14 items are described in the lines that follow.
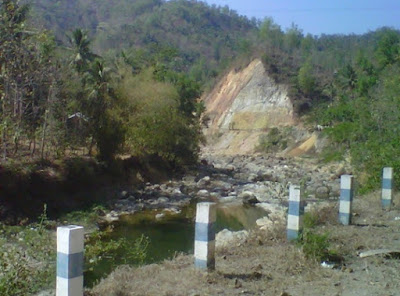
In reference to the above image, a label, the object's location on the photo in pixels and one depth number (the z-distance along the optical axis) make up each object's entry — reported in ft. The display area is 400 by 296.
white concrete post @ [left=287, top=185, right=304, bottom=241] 26.43
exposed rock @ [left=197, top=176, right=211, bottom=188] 105.50
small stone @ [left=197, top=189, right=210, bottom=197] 93.45
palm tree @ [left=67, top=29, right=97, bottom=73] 127.24
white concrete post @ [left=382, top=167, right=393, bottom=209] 36.88
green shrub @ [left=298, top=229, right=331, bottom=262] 21.88
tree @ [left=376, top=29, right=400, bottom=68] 186.29
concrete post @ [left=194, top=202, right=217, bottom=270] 20.38
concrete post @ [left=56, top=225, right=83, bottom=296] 15.74
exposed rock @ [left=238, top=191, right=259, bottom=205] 82.64
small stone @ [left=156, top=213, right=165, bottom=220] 70.88
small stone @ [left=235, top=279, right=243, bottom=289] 18.84
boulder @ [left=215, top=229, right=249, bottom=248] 28.37
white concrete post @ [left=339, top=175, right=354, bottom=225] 30.76
